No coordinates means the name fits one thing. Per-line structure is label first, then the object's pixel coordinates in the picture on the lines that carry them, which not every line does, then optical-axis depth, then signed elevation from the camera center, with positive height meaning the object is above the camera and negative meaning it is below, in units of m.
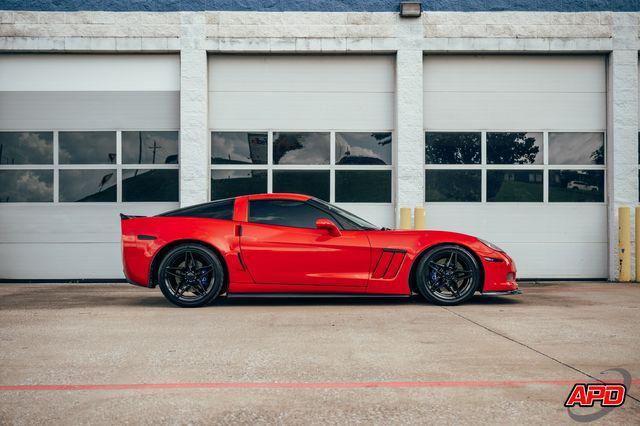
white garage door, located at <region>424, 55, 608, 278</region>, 12.00 +0.96
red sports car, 7.42 -0.54
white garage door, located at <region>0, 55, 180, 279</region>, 11.86 +0.94
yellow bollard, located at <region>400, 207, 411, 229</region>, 11.45 -0.13
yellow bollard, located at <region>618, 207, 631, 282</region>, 11.55 -0.53
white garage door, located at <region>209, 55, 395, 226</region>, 12.01 +1.45
